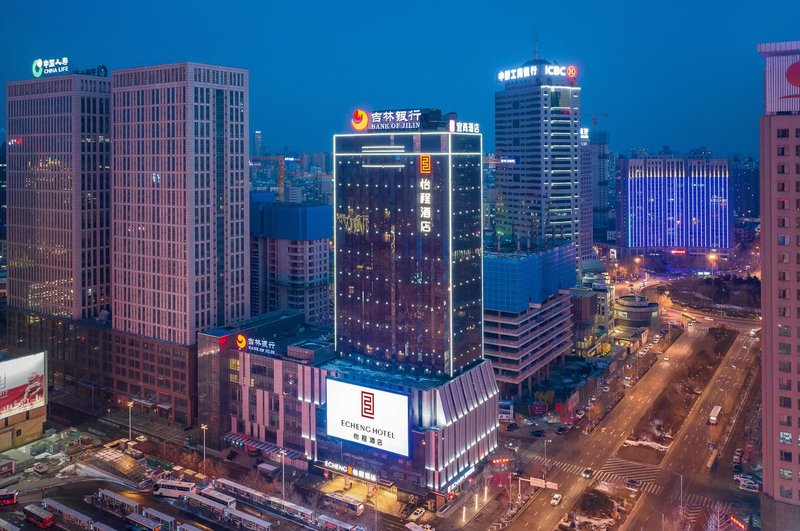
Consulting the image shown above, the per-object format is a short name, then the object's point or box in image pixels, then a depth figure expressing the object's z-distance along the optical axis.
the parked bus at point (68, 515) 79.25
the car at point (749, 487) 91.25
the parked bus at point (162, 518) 79.25
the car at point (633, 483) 92.44
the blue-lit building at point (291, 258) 147.62
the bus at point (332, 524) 78.79
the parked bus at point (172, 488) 87.75
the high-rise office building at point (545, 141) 191.12
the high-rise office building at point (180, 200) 111.62
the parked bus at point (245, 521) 79.44
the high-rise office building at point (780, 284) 74.31
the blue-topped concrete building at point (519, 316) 122.81
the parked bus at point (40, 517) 78.98
